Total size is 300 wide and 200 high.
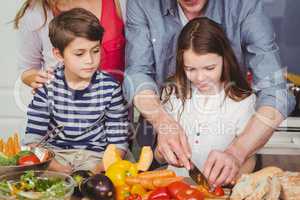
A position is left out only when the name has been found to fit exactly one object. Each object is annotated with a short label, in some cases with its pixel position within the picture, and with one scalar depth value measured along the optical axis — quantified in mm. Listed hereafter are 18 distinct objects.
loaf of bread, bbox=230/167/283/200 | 1217
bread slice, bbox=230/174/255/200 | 1228
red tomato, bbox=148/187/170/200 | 1227
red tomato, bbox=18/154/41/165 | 1317
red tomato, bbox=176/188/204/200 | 1203
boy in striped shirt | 1551
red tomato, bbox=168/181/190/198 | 1223
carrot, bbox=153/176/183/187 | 1276
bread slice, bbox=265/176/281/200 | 1218
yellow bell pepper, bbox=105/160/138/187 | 1304
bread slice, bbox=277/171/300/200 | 1237
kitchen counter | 1590
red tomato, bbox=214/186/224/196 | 1292
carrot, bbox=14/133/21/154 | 1465
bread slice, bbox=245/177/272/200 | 1212
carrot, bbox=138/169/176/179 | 1291
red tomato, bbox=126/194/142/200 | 1240
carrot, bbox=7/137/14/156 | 1450
